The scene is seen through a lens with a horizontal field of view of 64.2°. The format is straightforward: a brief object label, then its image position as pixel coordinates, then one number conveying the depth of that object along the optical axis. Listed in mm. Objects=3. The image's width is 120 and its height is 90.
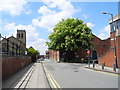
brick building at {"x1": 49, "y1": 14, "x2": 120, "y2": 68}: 13985
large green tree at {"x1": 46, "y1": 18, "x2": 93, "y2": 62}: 27679
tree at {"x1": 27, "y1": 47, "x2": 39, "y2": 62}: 33528
